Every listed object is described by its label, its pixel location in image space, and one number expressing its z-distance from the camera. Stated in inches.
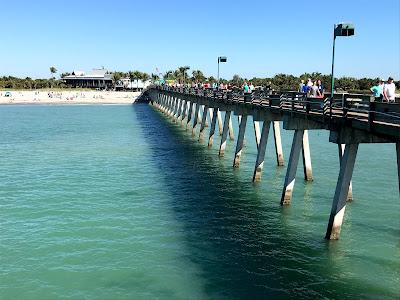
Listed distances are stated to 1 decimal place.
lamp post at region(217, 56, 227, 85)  1524.4
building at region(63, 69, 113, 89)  6210.6
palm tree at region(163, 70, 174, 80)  6847.4
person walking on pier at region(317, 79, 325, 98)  829.8
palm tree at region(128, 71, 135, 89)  6604.3
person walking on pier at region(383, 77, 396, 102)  580.7
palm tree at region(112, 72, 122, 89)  6481.3
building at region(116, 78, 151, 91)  6407.5
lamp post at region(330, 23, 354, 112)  625.0
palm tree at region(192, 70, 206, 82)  7041.8
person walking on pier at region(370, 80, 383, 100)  640.3
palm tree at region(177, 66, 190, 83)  6161.4
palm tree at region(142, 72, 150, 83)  6670.3
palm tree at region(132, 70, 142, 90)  6557.1
